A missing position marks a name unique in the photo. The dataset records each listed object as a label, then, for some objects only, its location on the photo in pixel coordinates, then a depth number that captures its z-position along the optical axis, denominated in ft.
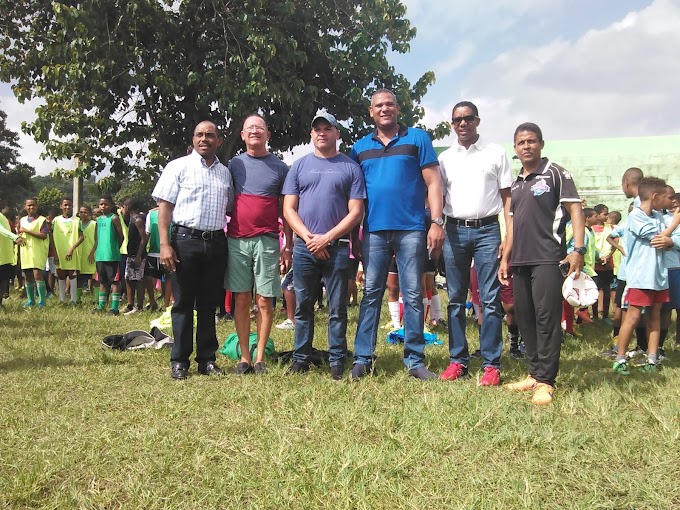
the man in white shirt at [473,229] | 15.10
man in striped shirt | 15.56
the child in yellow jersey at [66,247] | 35.27
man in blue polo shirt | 15.14
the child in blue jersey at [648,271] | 17.48
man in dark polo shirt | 13.35
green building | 48.57
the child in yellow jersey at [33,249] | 33.58
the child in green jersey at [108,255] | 31.86
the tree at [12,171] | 146.92
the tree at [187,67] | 38.99
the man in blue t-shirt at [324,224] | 15.34
